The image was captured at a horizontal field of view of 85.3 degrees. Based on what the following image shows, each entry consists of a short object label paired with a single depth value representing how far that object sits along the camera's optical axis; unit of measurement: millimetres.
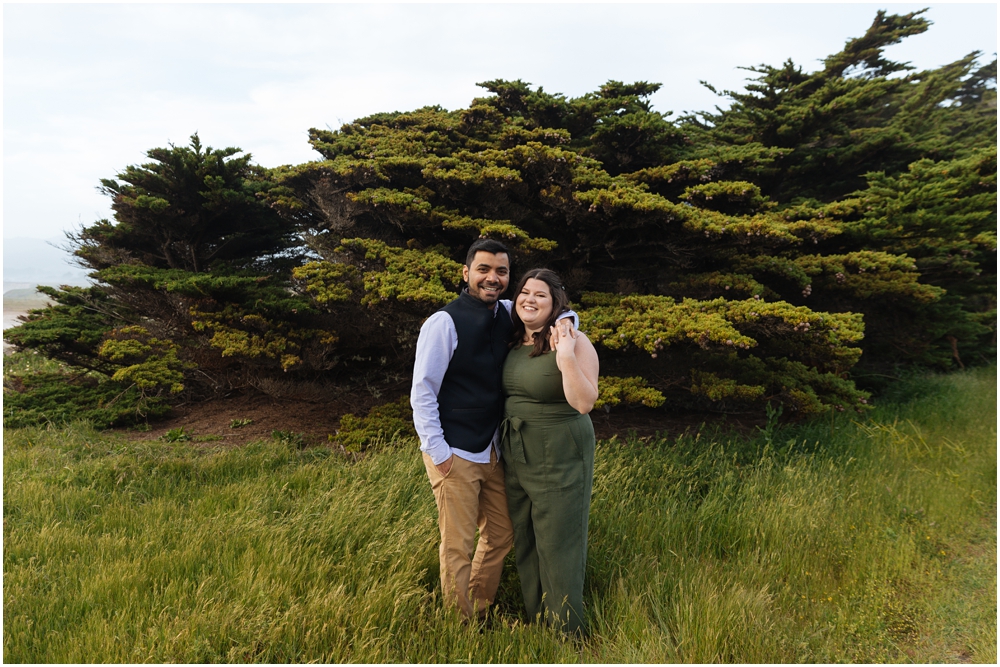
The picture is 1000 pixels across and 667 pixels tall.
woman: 2918
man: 2949
